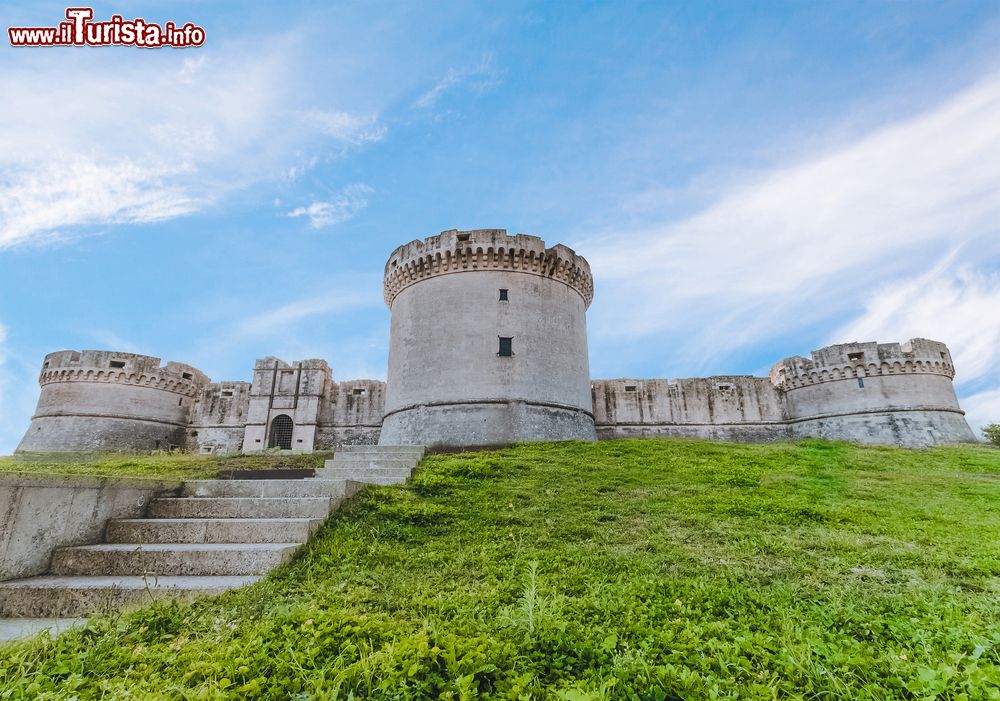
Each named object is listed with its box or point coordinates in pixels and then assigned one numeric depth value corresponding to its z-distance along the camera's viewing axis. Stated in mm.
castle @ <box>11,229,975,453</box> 16922
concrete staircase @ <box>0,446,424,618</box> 3934
